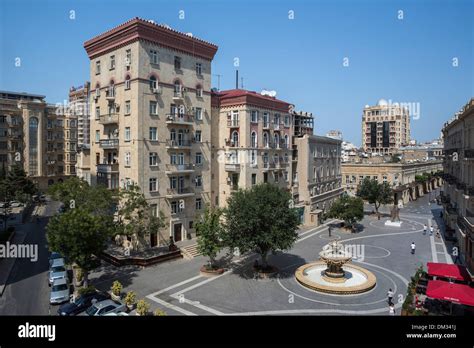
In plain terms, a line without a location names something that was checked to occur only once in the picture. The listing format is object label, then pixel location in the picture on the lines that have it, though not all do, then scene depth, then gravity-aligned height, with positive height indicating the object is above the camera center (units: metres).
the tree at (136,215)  31.38 -4.64
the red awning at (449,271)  23.09 -7.25
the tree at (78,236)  24.02 -4.93
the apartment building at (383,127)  128.25 +16.04
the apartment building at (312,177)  52.62 -1.59
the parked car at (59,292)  23.95 -8.94
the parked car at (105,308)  20.91 -8.76
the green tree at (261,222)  27.67 -4.54
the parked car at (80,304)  21.77 -8.97
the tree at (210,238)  29.69 -6.14
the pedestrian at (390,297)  22.97 -8.75
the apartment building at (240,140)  43.03 +3.53
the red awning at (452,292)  18.69 -7.15
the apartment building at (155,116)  34.88 +5.67
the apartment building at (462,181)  29.48 -1.52
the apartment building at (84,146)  43.94 +2.86
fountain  25.56 -8.97
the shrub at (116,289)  24.69 -8.77
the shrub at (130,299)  22.57 -8.71
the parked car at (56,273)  26.68 -8.48
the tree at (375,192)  55.94 -4.09
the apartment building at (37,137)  64.06 +6.17
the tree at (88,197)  29.61 -2.67
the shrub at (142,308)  20.84 -8.60
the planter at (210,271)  29.69 -9.08
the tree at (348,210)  45.47 -5.71
